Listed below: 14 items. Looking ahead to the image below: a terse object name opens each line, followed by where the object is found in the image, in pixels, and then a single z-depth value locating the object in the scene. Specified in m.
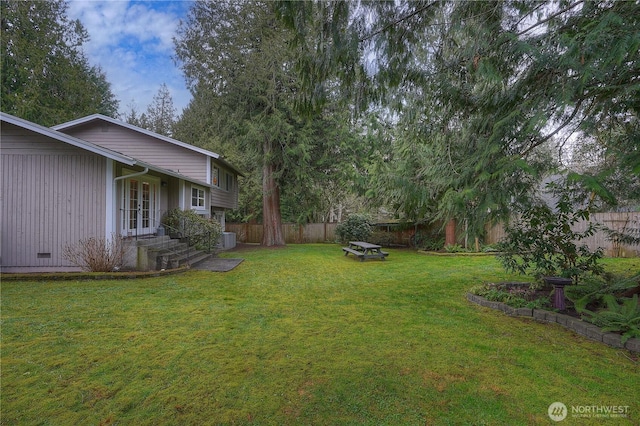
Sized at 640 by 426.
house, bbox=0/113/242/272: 7.80
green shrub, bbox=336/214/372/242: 17.36
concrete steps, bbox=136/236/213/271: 8.31
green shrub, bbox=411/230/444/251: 14.67
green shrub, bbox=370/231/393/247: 17.53
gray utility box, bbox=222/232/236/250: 15.34
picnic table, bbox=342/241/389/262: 11.41
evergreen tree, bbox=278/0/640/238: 3.06
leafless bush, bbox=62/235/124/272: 7.77
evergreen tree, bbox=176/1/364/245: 13.86
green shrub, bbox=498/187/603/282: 5.20
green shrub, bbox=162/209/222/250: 11.34
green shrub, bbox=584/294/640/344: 3.72
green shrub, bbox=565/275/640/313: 4.79
